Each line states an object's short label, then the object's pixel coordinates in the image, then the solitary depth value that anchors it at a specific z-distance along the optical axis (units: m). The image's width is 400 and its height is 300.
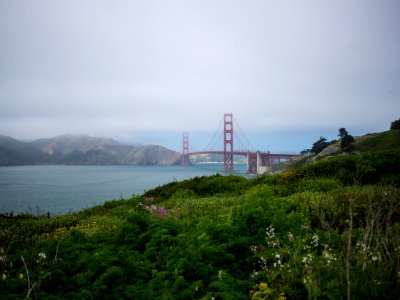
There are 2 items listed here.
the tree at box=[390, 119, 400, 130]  58.54
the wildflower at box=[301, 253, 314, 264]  4.13
